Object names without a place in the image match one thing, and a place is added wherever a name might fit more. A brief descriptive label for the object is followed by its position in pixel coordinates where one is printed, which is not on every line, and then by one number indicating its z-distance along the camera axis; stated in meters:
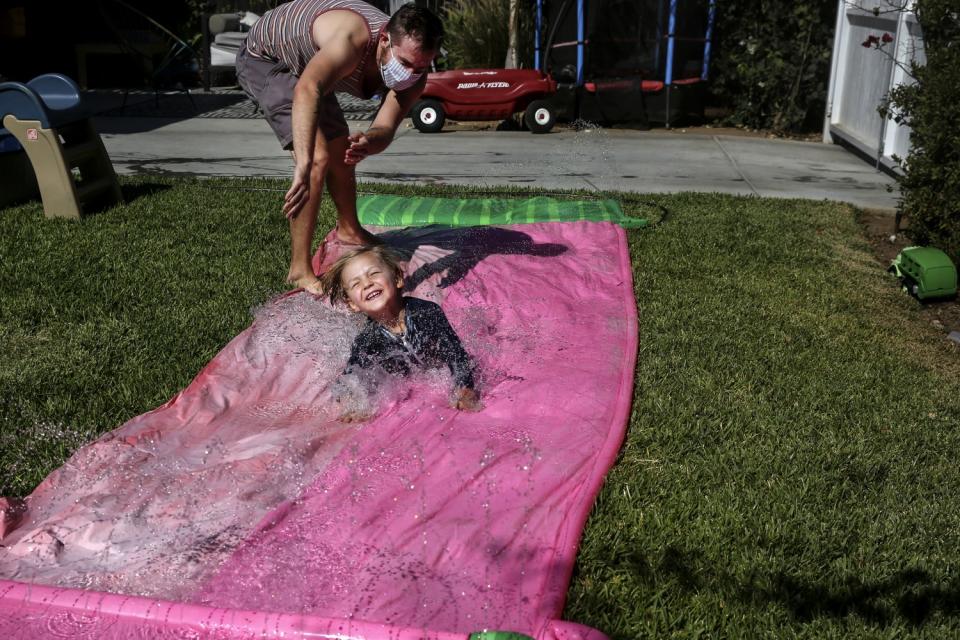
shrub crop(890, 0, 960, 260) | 5.66
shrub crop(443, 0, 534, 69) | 13.10
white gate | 8.77
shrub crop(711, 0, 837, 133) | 11.76
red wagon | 11.20
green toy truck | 5.20
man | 4.16
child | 3.75
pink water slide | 2.33
